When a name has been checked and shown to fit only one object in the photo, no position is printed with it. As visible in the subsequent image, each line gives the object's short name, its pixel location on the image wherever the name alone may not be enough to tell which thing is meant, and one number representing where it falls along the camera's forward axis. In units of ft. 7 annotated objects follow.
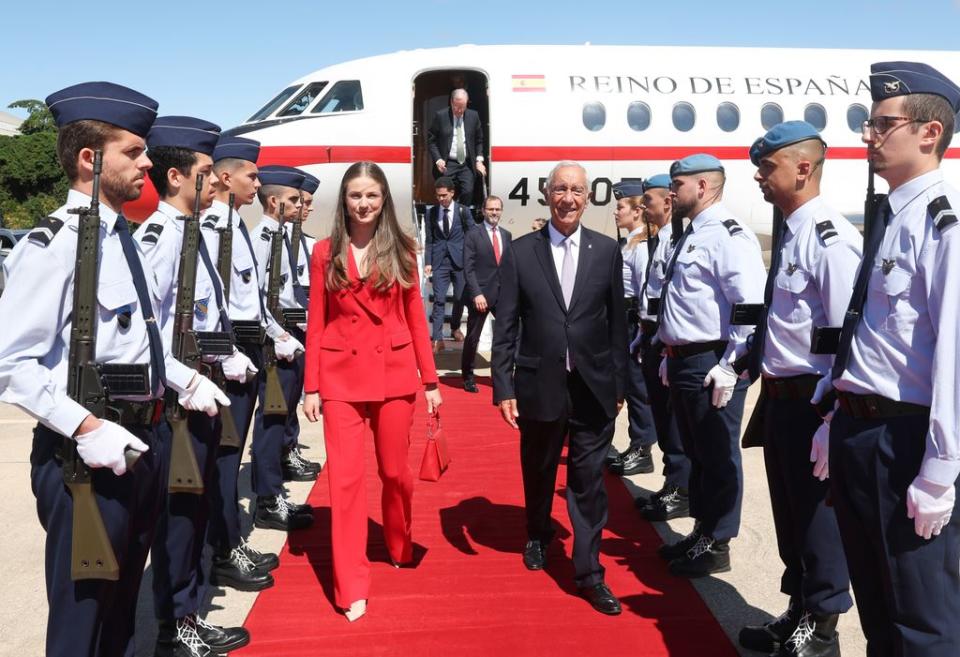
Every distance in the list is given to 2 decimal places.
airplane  40.40
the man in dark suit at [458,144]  39.50
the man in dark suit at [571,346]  13.96
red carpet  12.35
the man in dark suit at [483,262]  30.27
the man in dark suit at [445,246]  35.24
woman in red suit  13.67
